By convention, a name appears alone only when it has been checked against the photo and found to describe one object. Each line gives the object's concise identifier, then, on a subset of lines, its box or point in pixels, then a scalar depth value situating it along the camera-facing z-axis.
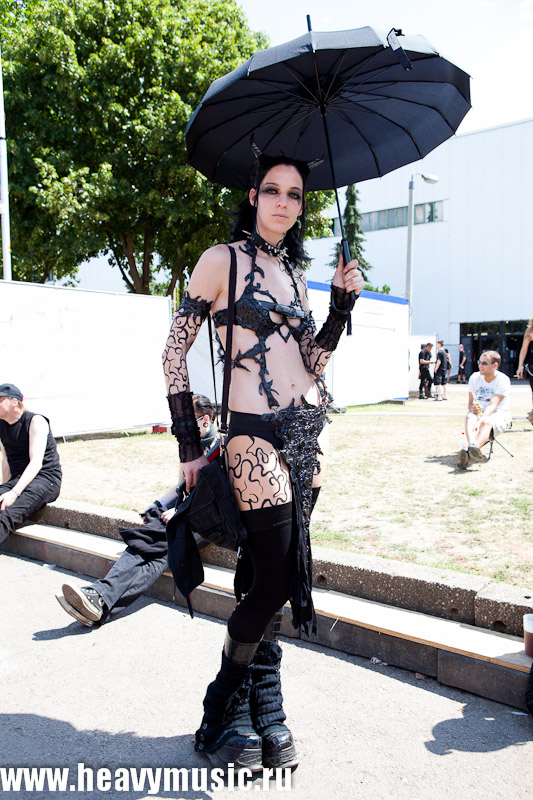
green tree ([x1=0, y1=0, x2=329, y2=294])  15.45
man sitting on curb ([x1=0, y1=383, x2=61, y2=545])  4.91
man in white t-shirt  7.13
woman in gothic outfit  2.20
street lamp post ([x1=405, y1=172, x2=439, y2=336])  20.37
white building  34.97
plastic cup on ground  2.68
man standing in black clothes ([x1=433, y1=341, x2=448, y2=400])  19.83
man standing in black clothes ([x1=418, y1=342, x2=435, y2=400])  21.05
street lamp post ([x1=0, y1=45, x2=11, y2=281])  11.29
